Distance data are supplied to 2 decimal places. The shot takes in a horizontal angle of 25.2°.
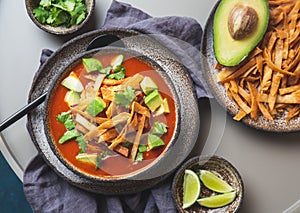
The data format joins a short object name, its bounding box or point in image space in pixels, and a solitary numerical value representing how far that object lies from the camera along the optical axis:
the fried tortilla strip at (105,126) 1.59
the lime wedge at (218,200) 1.66
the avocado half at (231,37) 1.66
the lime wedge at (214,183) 1.67
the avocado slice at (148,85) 1.61
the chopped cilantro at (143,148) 1.60
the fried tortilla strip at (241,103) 1.69
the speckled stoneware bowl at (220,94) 1.69
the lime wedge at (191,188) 1.66
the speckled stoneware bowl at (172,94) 1.59
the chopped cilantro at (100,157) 1.59
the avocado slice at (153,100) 1.60
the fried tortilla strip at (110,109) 1.60
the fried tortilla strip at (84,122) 1.59
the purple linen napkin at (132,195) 1.67
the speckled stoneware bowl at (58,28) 1.68
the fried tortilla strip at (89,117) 1.59
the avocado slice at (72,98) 1.61
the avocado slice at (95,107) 1.59
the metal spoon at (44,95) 1.64
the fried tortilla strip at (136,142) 1.59
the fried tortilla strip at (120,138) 1.59
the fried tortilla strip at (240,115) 1.68
